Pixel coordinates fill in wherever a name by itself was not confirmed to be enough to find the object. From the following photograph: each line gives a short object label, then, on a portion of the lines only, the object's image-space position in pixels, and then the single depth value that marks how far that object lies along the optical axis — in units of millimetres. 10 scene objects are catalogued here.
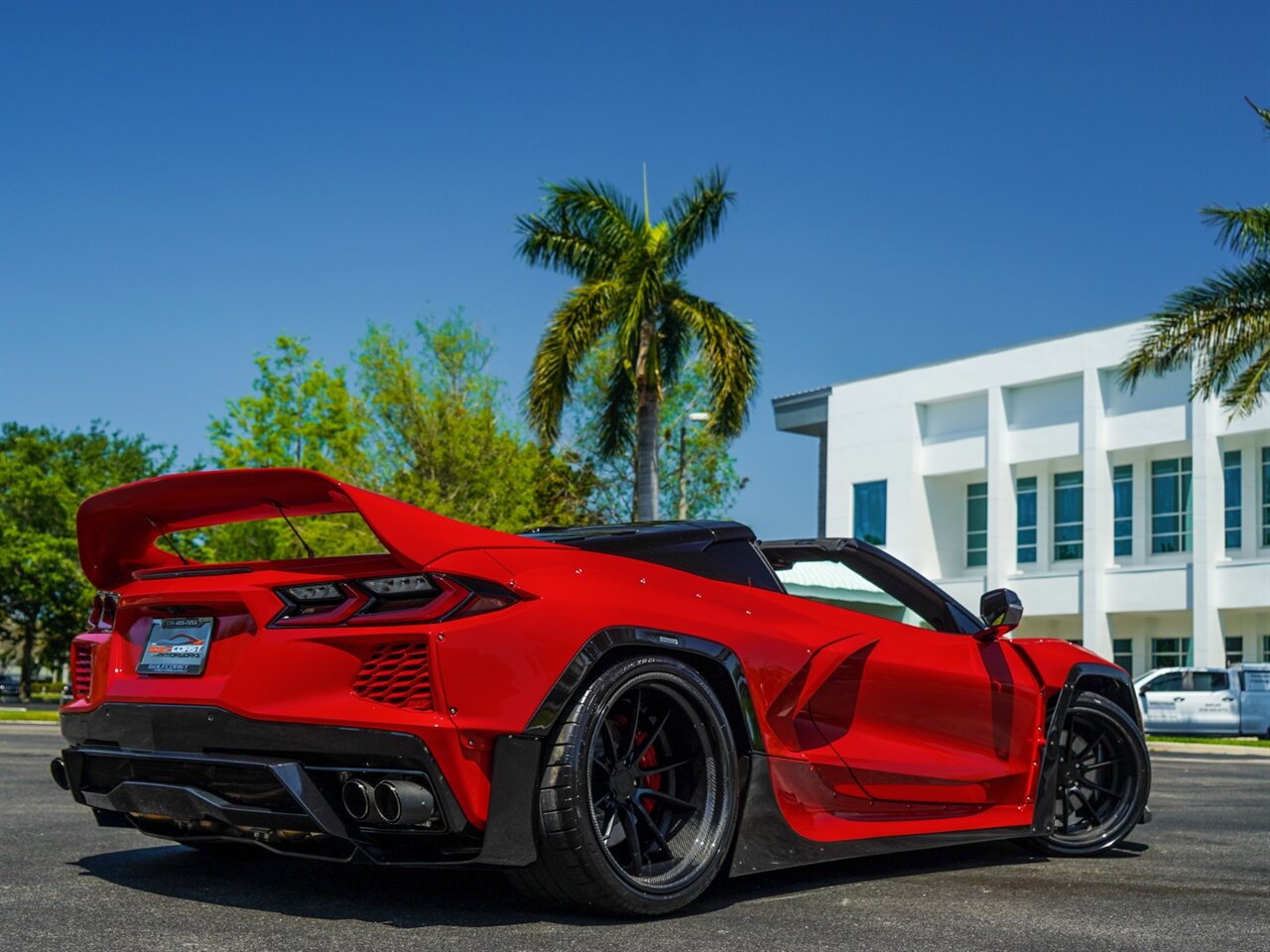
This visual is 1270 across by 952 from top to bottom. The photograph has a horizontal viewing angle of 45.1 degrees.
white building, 40250
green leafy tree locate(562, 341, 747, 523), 44469
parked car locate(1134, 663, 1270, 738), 30453
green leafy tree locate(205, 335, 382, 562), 33875
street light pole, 36700
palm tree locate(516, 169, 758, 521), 24203
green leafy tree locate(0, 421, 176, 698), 52344
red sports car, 4238
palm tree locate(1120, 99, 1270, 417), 24406
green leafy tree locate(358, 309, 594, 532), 33938
